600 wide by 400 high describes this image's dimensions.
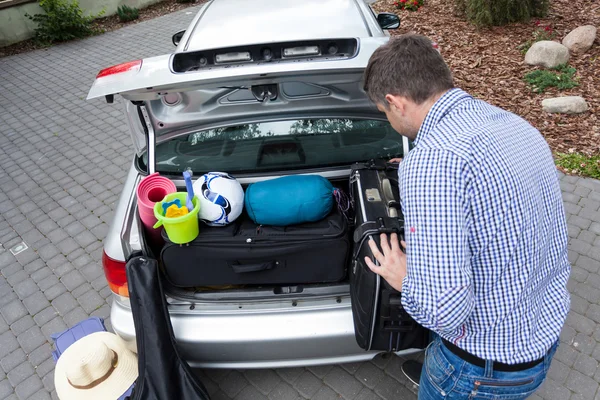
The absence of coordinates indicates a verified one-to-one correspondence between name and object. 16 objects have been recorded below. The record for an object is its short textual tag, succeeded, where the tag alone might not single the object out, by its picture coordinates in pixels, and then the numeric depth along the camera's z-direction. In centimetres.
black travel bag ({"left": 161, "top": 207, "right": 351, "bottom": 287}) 209
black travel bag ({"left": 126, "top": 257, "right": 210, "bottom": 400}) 207
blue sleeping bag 212
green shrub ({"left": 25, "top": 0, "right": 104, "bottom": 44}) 912
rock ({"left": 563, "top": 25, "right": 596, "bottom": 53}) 610
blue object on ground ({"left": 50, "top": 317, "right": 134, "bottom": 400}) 278
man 122
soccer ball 212
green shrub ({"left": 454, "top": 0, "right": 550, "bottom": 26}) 681
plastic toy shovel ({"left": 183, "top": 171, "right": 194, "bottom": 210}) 208
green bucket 196
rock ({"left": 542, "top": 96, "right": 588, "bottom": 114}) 505
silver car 202
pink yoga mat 217
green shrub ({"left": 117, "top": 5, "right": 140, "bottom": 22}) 1012
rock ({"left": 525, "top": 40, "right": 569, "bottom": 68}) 589
